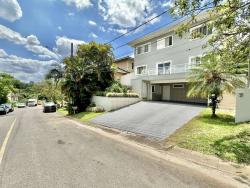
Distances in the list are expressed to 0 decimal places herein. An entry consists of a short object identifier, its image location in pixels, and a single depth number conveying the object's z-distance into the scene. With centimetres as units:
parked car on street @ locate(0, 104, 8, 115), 2128
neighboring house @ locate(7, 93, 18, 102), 5645
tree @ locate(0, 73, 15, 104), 3025
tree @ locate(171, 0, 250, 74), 510
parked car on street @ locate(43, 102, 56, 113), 2168
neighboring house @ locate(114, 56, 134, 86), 2414
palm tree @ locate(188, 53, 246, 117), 830
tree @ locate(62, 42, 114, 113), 1615
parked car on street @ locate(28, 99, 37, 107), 4543
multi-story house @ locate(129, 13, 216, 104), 1446
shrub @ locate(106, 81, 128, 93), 1575
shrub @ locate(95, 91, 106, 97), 1535
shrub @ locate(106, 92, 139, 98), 1457
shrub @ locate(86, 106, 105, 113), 1456
